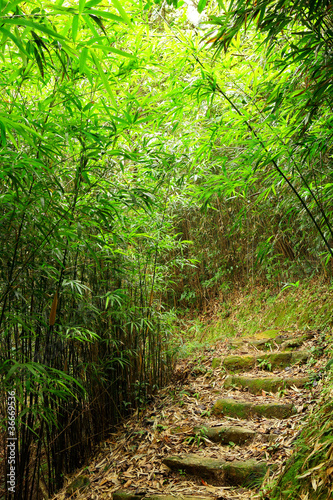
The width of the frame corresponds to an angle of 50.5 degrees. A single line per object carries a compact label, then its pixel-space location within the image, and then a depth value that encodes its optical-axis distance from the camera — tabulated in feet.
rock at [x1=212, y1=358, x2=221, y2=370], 11.68
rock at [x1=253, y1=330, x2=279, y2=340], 12.79
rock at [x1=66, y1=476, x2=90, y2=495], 7.09
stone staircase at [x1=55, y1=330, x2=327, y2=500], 6.35
